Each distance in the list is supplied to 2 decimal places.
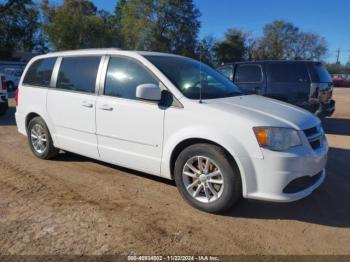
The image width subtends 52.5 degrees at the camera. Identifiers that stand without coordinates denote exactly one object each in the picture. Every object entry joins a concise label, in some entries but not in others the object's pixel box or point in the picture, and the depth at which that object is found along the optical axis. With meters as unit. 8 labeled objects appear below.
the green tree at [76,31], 46.53
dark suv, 8.49
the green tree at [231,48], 57.09
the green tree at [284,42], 73.75
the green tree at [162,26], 52.62
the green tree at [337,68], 83.17
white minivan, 3.67
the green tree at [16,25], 47.28
